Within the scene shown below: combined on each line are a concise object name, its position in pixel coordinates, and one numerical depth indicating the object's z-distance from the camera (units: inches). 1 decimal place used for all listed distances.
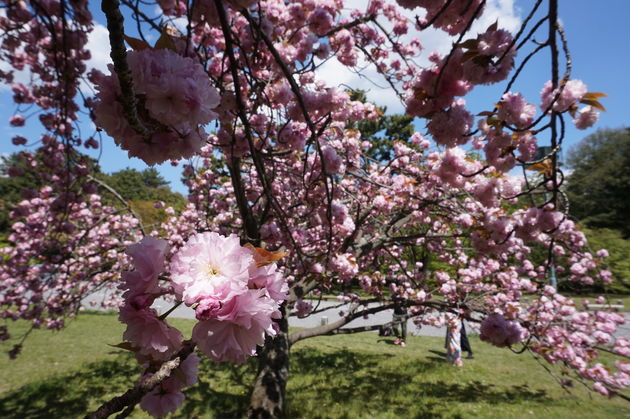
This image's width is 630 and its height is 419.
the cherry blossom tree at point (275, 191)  28.6
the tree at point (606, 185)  872.9
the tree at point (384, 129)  860.6
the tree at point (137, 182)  1409.9
